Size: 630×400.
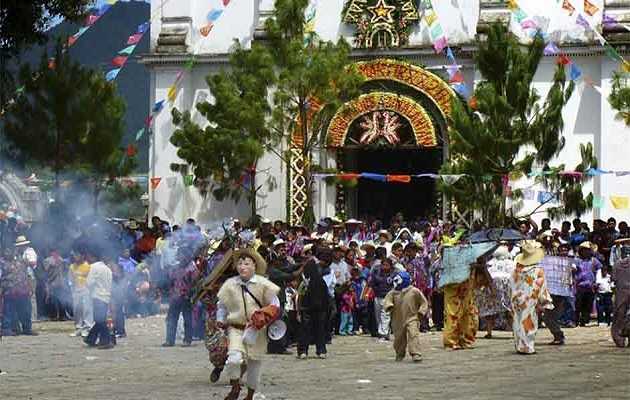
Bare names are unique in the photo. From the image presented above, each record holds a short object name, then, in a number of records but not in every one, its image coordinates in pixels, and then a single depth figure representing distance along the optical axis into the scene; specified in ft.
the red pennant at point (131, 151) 122.62
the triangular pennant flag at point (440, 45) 120.78
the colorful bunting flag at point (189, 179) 125.38
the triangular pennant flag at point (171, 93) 127.24
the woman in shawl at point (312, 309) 70.18
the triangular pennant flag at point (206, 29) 127.65
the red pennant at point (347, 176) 119.14
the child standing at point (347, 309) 85.71
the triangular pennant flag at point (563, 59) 116.98
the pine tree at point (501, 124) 104.42
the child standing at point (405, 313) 68.08
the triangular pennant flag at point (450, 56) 119.14
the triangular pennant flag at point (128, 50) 115.75
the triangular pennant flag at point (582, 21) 118.21
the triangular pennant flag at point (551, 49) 118.01
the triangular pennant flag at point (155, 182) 128.57
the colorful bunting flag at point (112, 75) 117.60
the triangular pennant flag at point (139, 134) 124.75
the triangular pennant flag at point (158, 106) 127.03
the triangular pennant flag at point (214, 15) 127.54
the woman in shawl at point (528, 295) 70.28
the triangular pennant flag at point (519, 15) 119.24
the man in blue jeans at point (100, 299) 73.46
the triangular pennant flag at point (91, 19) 111.21
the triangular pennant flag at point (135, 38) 118.21
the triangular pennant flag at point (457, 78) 120.16
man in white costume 49.73
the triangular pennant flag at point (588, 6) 118.21
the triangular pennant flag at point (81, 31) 113.29
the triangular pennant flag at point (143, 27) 121.08
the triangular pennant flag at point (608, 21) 116.98
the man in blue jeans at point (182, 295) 73.61
